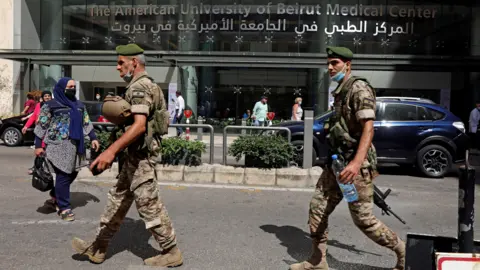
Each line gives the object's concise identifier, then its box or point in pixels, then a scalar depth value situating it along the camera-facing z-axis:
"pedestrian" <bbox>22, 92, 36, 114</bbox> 13.22
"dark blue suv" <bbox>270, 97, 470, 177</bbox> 9.83
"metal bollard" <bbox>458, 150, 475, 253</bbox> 2.19
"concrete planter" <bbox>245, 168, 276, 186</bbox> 8.06
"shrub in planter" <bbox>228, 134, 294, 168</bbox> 8.09
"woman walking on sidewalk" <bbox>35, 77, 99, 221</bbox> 5.49
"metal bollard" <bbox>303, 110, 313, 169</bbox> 8.38
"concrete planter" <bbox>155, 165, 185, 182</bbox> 8.27
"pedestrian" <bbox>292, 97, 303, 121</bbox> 15.62
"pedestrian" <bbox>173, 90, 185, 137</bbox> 17.94
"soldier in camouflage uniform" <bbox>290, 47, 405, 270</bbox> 3.58
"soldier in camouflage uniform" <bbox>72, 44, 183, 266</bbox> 3.86
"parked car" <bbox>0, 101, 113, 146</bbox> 14.38
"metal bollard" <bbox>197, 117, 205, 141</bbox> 8.97
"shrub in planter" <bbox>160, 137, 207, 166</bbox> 8.22
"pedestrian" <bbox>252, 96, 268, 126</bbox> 15.88
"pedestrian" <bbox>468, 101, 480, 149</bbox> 15.70
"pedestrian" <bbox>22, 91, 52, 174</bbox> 6.71
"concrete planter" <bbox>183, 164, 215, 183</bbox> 8.23
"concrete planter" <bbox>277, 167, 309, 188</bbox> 7.99
